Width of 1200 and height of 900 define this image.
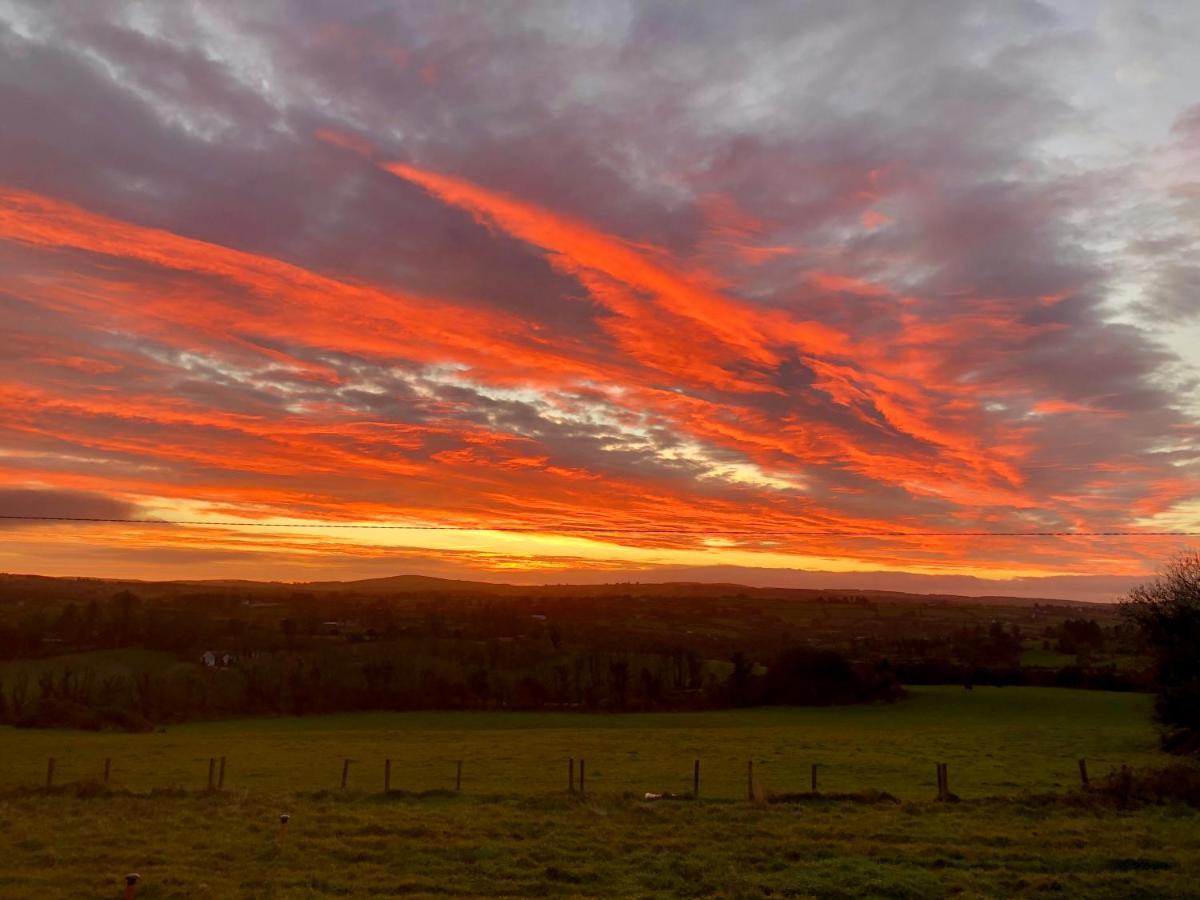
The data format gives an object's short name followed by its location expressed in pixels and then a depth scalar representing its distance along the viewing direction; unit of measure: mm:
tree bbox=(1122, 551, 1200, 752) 36938
